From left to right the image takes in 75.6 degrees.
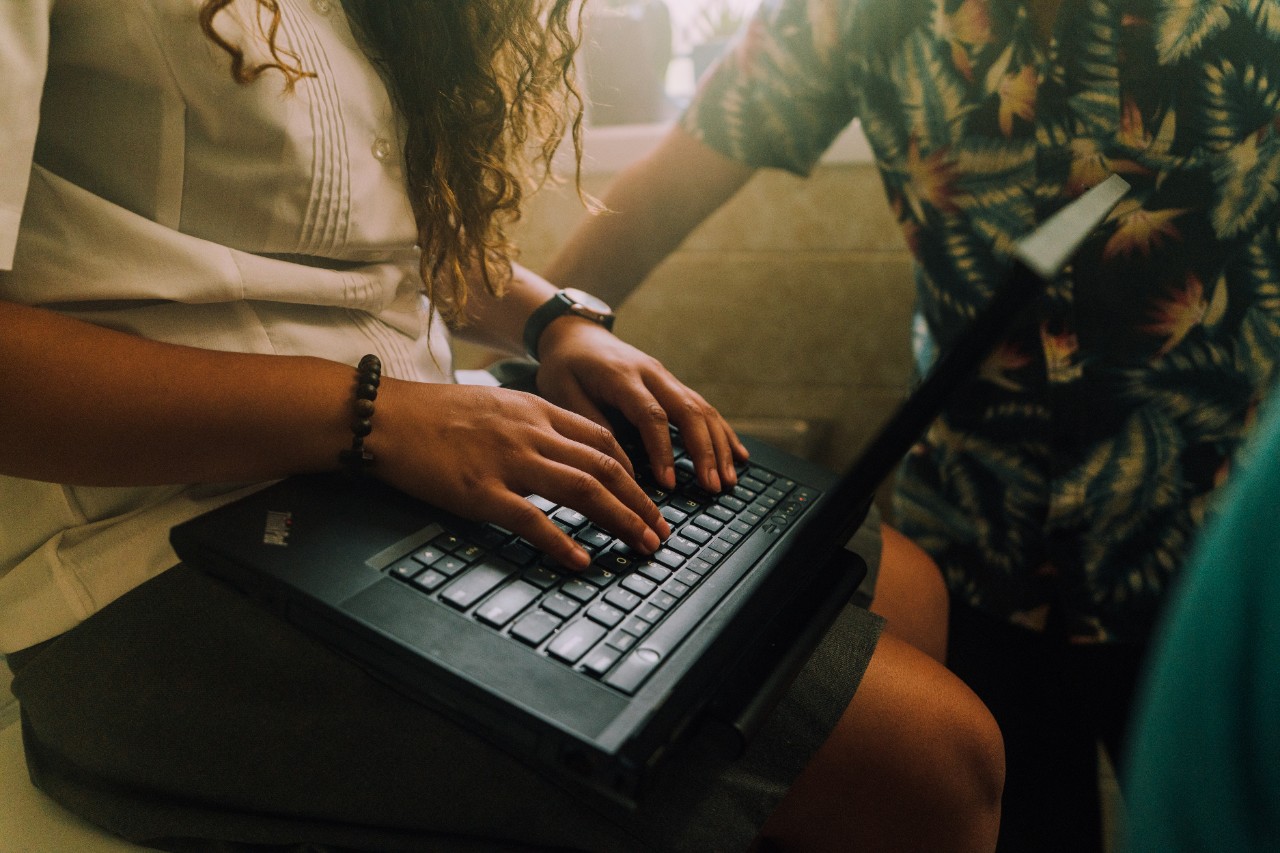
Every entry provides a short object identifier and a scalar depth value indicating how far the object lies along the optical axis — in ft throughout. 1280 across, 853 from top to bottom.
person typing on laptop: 1.35
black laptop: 1.03
